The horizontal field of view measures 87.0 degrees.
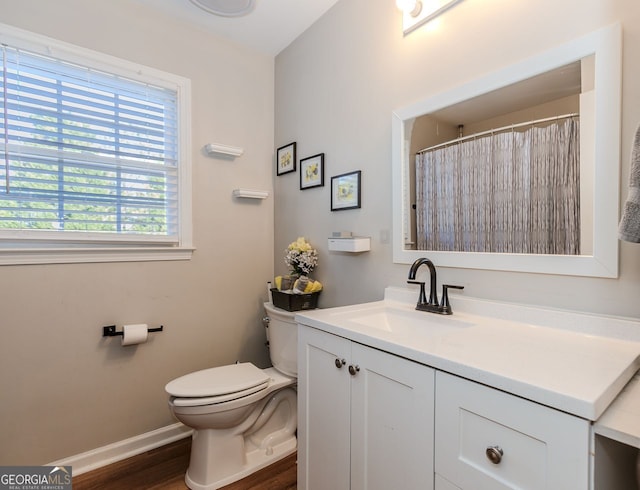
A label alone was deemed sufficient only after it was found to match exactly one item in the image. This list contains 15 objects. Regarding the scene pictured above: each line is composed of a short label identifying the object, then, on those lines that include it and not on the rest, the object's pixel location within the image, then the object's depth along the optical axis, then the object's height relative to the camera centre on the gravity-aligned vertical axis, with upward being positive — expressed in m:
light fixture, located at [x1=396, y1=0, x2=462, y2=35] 1.43 +1.01
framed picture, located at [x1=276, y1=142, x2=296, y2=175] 2.27 +0.56
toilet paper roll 1.83 -0.51
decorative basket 1.91 -0.35
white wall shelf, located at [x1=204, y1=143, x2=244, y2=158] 2.12 +0.58
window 1.61 +0.45
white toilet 1.57 -0.86
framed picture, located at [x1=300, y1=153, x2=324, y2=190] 2.03 +0.42
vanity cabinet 0.91 -0.56
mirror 1.00 +0.43
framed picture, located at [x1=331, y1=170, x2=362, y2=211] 1.80 +0.27
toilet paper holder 1.83 -0.49
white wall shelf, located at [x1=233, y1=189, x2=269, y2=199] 2.25 +0.31
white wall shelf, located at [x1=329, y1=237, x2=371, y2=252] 1.72 -0.02
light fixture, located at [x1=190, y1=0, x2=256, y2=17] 1.76 +1.25
